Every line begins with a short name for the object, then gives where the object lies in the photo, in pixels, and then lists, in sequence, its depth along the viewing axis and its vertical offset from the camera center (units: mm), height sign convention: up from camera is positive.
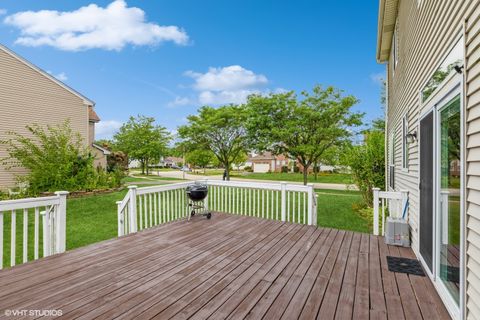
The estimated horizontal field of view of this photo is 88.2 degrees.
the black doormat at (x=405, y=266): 2979 -1306
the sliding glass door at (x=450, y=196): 2023 -297
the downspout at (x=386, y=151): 7777 +348
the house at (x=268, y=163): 44219 -252
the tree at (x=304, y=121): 15469 +2647
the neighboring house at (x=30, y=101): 10703 +2833
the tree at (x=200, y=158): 20388 +418
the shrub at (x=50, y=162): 10180 -69
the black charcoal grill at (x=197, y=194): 5312 -708
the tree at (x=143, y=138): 26922 +2560
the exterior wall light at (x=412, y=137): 3577 +386
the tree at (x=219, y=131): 17906 +2300
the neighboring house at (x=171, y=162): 64812 -235
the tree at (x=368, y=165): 8680 -95
